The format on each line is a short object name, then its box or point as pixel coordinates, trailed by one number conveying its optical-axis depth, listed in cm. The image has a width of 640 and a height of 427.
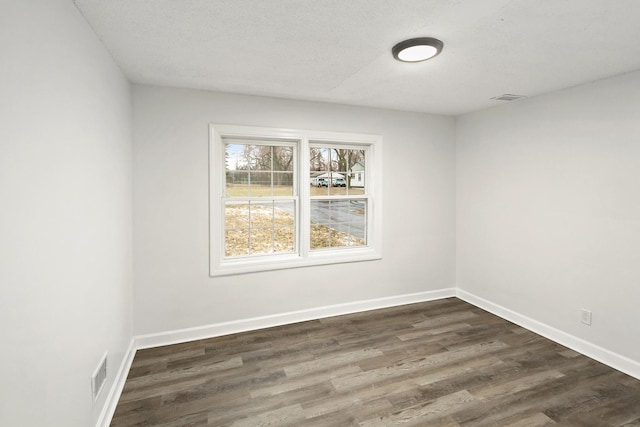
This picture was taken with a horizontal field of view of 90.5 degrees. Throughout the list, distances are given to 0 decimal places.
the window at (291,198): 335
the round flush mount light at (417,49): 203
